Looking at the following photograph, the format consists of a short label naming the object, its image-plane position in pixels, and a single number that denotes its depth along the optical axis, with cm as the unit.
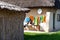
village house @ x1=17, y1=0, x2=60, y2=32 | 945
